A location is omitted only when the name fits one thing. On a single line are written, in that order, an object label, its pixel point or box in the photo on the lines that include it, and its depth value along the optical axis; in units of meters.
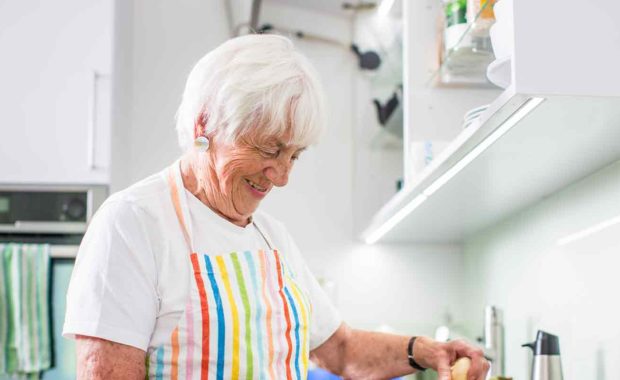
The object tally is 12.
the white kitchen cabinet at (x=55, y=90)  2.60
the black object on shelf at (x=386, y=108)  3.00
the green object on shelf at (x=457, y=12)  1.90
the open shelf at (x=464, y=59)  1.69
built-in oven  2.58
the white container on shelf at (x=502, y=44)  1.24
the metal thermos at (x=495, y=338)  2.32
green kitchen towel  2.50
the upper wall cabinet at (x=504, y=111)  1.21
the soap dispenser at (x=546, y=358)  1.71
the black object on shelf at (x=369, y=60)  3.19
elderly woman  1.33
